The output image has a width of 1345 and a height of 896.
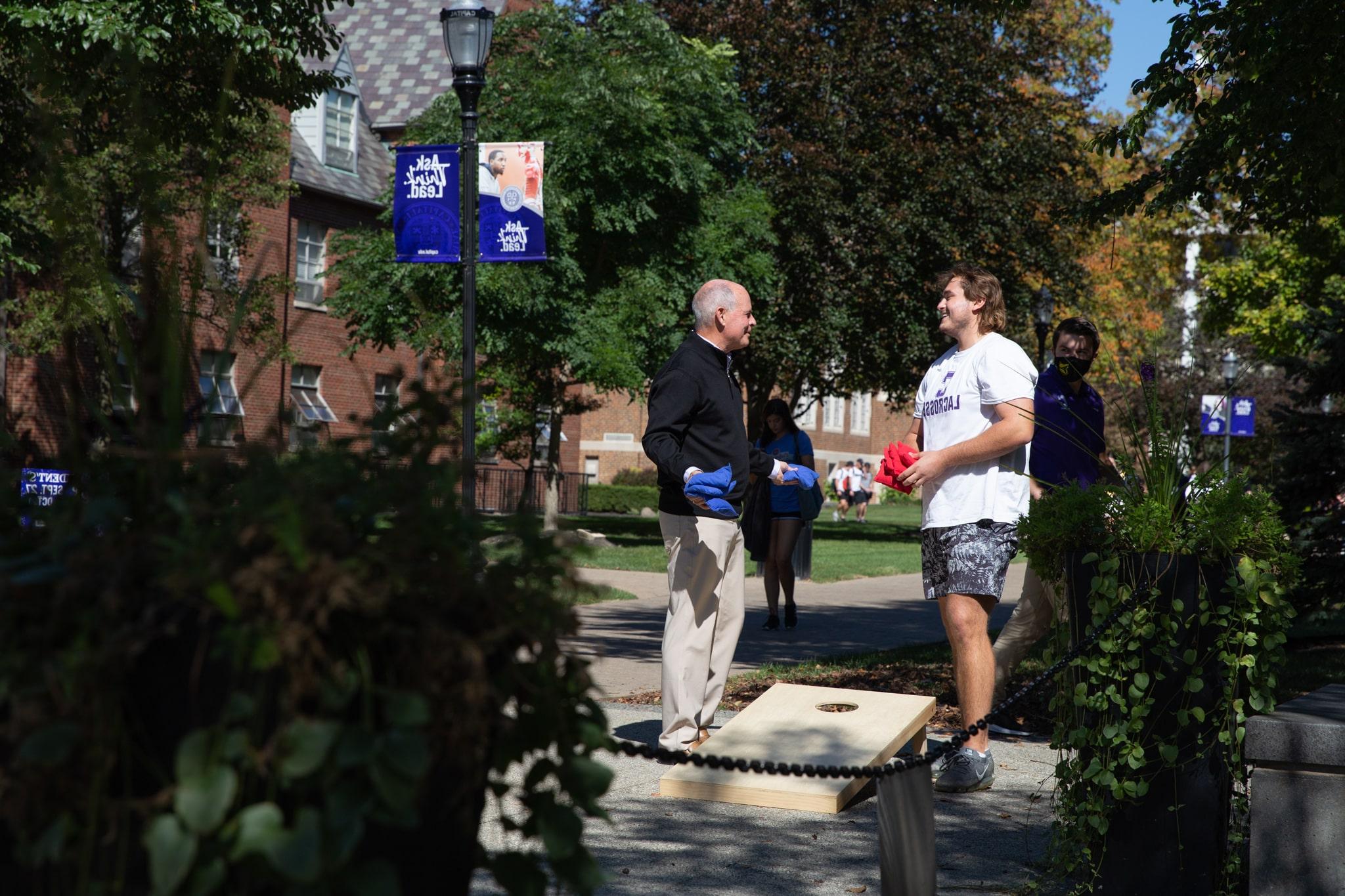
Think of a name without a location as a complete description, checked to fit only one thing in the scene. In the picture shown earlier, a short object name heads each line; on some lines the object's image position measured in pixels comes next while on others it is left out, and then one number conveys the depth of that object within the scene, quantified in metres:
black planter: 3.84
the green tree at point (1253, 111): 7.63
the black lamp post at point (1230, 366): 30.77
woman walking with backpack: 11.52
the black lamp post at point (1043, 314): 24.19
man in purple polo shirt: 6.62
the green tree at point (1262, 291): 30.81
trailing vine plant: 3.87
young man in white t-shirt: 5.39
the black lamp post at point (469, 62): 9.93
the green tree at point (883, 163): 27.16
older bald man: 5.80
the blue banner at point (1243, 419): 24.42
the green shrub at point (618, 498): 45.88
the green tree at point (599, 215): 22.94
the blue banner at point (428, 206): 10.49
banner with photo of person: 10.89
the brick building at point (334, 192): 27.34
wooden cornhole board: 5.17
